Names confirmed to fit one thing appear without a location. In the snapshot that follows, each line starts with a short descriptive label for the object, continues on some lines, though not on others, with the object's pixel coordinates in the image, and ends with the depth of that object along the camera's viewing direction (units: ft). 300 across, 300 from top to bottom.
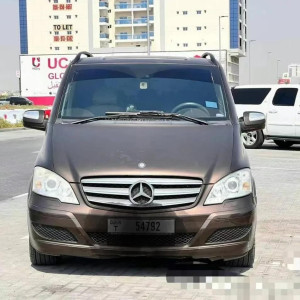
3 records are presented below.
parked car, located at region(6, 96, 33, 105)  245.53
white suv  65.21
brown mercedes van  17.08
